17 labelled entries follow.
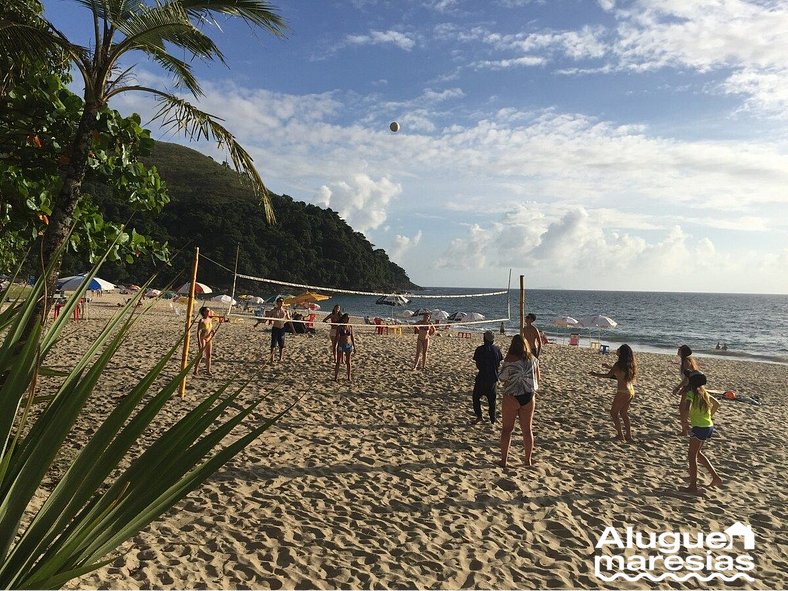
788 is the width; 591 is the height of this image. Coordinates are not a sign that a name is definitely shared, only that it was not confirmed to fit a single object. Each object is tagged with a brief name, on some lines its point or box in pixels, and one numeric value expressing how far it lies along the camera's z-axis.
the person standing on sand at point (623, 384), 7.09
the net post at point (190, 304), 7.05
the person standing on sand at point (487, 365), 7.34
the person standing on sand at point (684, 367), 7.00
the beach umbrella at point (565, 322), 27.07
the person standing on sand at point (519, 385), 5.71
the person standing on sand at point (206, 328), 8.67
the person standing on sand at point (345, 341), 10.11
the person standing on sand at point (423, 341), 12.16
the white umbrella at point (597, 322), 24.19
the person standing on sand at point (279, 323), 10.80
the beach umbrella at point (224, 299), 33.28
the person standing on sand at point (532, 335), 8.41
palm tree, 4.19
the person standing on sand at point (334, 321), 10.28
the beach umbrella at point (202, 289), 24.31
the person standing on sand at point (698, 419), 5.43
